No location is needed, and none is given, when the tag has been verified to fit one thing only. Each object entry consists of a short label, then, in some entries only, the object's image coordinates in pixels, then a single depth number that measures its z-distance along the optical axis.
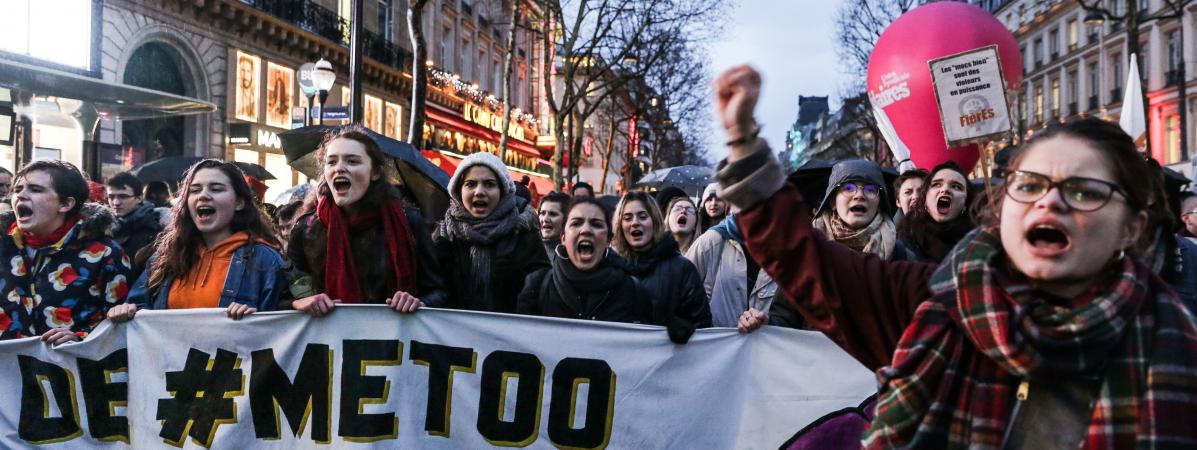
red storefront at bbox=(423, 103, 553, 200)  33.81
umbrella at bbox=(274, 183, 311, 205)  7.89
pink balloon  10.13
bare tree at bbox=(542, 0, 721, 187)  23.91
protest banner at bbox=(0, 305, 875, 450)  4.04
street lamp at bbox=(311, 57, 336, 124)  13.51
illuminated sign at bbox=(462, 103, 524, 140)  38.08
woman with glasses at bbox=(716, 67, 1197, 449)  1.54
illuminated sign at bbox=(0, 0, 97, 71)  10.96
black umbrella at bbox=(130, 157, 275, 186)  11.60
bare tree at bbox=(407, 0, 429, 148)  14.26
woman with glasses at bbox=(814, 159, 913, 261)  4.72
